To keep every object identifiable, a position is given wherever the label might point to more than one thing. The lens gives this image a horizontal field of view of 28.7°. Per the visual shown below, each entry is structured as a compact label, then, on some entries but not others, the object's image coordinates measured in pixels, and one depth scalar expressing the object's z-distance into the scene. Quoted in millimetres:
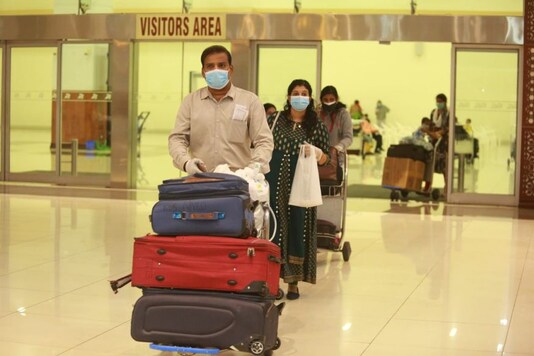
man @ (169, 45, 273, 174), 5660
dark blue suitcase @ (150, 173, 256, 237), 4926
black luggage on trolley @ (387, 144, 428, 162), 15414
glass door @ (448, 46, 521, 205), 15461
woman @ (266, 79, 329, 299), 7184
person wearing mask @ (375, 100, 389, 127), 26797
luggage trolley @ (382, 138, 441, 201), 15352
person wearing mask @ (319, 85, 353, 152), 9562
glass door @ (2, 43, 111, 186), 17203
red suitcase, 4918
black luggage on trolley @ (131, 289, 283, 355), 4914
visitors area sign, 16297
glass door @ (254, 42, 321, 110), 16188
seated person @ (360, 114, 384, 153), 24766
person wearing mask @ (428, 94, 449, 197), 15891
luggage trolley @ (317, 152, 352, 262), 8945
